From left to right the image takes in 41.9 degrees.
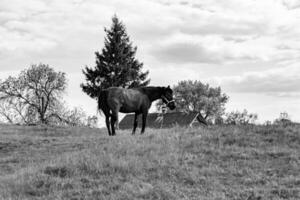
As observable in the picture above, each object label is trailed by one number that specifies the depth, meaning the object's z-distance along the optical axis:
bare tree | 49.62
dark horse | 16.52
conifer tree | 47.31
